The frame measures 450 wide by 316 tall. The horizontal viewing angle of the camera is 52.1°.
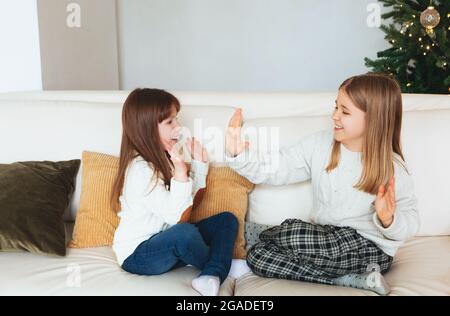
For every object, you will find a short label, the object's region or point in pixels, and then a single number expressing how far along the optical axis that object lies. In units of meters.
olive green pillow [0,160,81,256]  1.45
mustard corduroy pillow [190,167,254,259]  1.58
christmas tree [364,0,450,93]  2.14
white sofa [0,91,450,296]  1.28
